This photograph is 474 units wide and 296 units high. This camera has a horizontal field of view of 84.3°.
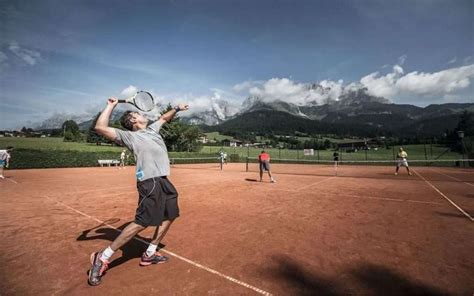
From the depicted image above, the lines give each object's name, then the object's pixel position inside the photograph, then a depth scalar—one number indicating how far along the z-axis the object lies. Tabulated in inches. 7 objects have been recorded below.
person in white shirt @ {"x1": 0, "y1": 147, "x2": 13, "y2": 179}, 673.1
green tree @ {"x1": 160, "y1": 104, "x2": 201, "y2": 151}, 2243.0
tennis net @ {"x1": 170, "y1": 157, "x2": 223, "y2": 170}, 1481.3
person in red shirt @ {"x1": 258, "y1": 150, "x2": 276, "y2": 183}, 585.7
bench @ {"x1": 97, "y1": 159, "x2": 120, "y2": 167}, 1198.2
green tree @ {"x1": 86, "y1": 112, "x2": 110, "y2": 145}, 3843.5
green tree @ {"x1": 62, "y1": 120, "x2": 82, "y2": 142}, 4249.5
